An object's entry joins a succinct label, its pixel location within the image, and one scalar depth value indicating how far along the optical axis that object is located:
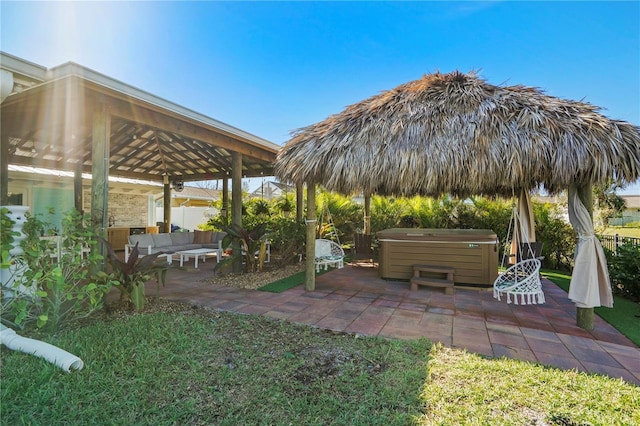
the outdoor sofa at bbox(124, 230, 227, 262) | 7.90
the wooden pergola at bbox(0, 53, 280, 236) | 4.36
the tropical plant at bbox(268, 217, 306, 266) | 8.22
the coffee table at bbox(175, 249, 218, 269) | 7.85
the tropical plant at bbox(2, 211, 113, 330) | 3.30
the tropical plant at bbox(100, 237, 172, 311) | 4.15
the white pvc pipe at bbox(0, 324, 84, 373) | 2.70
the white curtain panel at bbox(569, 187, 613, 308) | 3.84
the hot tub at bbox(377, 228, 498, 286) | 5.93
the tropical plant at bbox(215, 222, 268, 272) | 6.80
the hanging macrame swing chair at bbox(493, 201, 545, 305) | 4.62
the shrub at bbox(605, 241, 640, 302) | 5.28
